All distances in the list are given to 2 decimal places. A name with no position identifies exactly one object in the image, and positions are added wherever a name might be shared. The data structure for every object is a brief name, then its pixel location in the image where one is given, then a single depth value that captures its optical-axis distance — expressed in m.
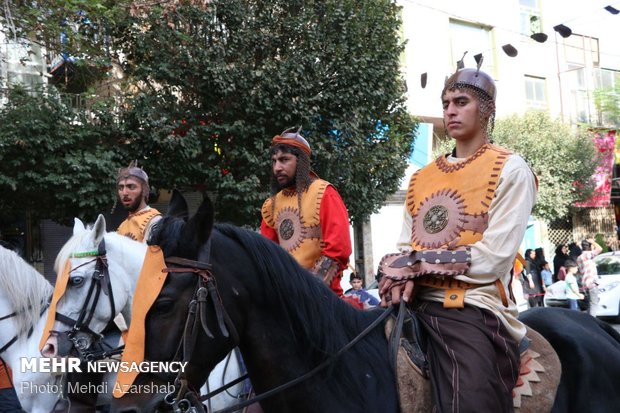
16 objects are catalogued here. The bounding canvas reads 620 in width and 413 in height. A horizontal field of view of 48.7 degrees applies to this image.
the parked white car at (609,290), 17.73
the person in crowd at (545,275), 20.19
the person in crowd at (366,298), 5.46
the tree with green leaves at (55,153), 11.57
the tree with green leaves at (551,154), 24.75
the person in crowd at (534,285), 18.11
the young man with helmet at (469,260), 3.03
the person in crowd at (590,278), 17.24
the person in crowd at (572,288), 17.08
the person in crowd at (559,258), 22.70
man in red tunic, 4.88
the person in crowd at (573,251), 22.11
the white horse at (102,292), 4.68
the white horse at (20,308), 5.23
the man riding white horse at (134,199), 6.21
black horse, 2.72
